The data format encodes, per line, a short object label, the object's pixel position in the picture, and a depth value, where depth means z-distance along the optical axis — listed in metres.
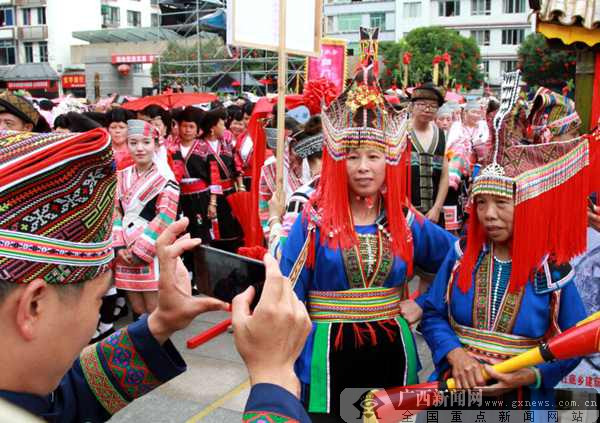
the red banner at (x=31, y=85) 44.03
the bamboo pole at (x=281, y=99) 3.36
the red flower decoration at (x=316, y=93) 5.15
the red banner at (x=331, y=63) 5.87
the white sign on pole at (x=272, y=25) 3.45
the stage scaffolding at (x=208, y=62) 29.08
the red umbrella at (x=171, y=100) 10.37
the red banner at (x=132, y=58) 43.84
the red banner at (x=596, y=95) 4.54
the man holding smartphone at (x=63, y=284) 1.07
